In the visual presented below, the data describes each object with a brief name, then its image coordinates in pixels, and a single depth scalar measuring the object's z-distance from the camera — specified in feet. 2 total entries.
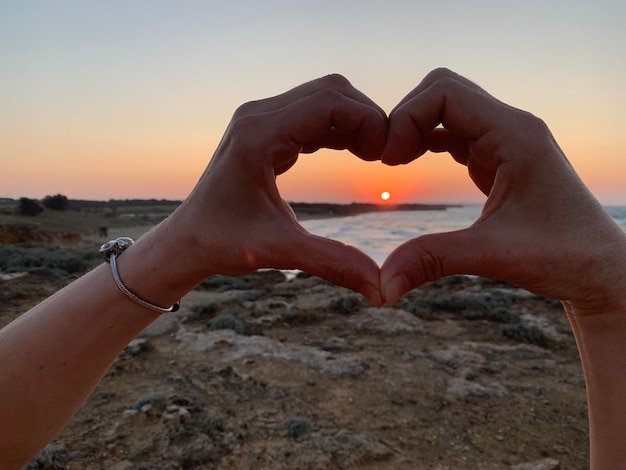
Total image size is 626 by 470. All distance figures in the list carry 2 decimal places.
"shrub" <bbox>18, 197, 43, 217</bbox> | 112.68
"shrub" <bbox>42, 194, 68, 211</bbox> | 144.87
